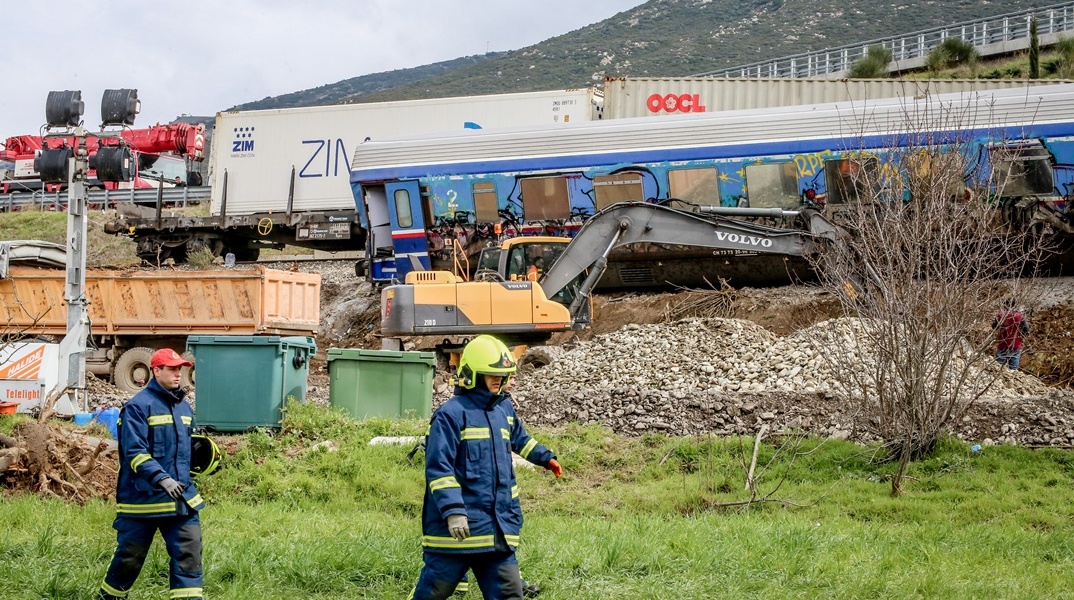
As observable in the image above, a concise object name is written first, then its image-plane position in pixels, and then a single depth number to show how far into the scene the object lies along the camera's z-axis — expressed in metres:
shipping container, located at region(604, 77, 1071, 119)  30.30
